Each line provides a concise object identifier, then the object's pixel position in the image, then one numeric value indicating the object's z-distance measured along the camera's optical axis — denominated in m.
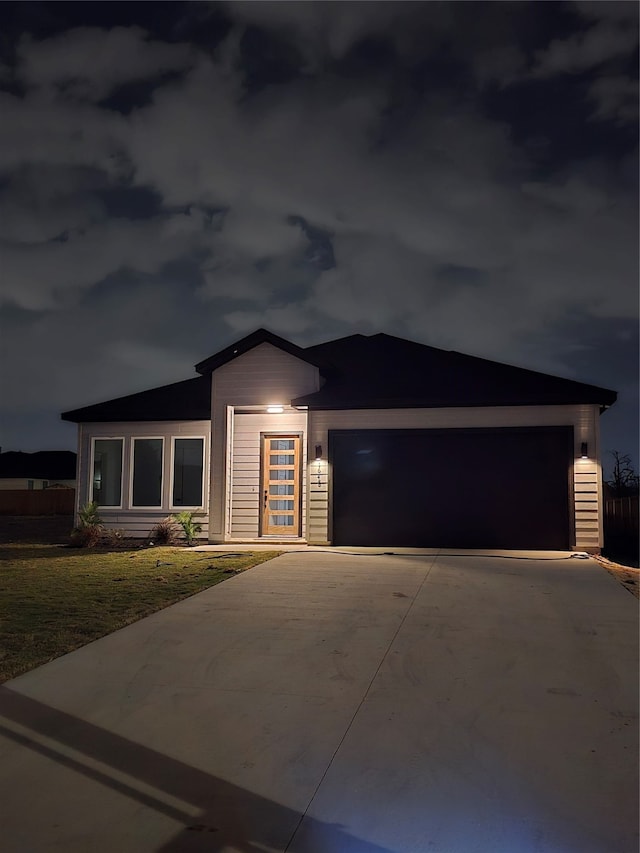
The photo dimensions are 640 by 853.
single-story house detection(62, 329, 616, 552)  12.27
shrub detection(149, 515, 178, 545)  13.92
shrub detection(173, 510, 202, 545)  13.81
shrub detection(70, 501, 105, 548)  13.83
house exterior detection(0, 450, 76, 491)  54.56
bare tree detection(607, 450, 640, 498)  24.05
